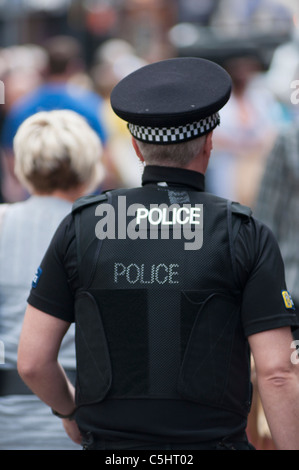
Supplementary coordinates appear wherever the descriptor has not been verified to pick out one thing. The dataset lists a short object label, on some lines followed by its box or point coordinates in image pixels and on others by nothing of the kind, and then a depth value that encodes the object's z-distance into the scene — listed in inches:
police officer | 192.7
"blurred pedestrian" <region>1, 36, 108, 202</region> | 337.4
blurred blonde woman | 254.7
